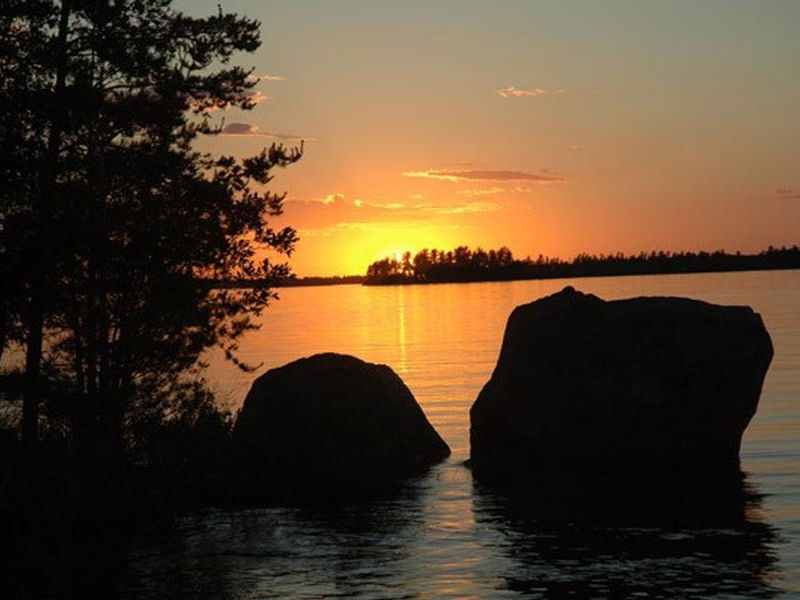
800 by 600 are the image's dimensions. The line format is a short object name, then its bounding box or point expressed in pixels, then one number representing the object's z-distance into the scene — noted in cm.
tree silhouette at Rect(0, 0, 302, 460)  2131
